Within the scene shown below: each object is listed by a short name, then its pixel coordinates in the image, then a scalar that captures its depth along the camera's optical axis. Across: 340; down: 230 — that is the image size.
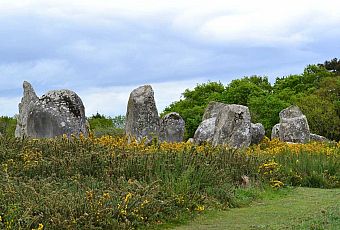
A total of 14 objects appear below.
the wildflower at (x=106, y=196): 8.49
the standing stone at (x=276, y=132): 27.30
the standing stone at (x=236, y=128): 19.96
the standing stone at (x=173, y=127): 24.03
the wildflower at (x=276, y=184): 12.96
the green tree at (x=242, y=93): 50.34
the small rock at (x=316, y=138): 28.24
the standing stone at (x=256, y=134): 22.61
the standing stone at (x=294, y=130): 25.38
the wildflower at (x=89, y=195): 8.31
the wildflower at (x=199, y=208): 9.63
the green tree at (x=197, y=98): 49.50
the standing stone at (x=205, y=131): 22.61
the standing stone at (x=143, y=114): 19.58
